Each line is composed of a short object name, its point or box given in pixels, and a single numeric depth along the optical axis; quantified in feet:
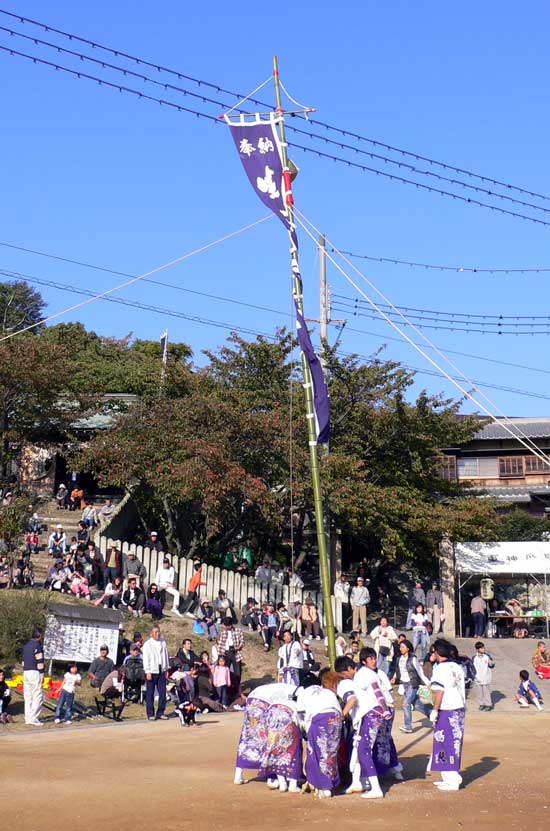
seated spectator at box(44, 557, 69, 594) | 71.72
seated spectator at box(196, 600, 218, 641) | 69.21
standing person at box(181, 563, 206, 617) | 75.97
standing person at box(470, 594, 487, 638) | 83.30
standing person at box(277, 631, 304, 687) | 55.16
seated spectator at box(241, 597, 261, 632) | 75.93
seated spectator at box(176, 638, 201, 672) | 57.62
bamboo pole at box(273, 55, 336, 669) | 40.55
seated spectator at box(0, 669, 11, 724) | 50.80
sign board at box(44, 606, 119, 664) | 60.13
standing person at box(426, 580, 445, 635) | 81.30
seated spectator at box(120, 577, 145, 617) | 70.79
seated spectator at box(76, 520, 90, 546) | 82.04
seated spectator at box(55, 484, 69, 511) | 100.12
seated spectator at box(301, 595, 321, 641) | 75.66
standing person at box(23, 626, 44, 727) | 50.65
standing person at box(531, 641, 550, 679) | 69.77
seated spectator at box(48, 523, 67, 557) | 81.76
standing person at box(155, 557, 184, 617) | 75.92
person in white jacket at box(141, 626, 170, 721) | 51.29
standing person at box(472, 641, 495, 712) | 59.26
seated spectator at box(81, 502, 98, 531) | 86.48
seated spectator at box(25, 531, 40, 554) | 83.18
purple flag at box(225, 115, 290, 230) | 44.62
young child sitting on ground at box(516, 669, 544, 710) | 60.29
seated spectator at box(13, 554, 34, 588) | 71.77
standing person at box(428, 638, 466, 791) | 33.53
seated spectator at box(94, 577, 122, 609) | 69.87
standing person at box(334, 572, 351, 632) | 82.28
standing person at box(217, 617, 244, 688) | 59.52
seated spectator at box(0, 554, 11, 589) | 71.77
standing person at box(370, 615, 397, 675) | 65.51
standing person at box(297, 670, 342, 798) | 32.60
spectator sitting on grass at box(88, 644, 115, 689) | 56.85
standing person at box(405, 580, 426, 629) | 81.36
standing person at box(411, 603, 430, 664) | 68.23
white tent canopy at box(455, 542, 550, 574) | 85.10
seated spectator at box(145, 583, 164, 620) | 70.90
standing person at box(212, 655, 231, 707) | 57.26
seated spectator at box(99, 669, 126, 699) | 54.65
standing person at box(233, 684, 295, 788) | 33.60
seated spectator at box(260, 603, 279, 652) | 71.82
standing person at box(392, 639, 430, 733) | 48.75
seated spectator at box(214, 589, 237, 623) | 71.72
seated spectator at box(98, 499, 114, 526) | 87.27
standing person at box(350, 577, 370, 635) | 81.15
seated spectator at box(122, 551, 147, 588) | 75.77
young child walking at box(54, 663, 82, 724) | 51.29
